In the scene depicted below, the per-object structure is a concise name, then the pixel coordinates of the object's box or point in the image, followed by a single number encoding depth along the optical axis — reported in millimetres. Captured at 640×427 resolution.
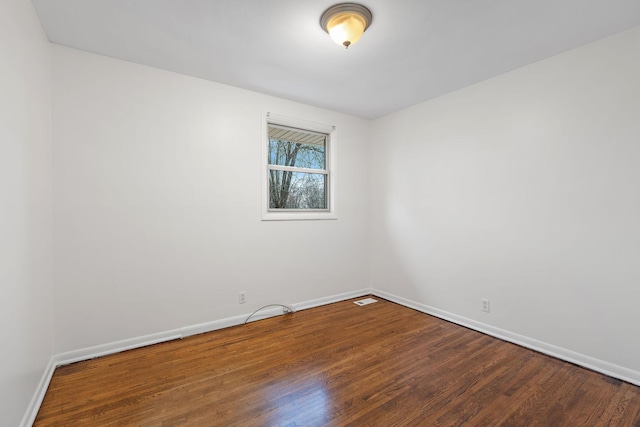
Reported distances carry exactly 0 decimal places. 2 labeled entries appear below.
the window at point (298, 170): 3373
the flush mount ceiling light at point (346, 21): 1789
